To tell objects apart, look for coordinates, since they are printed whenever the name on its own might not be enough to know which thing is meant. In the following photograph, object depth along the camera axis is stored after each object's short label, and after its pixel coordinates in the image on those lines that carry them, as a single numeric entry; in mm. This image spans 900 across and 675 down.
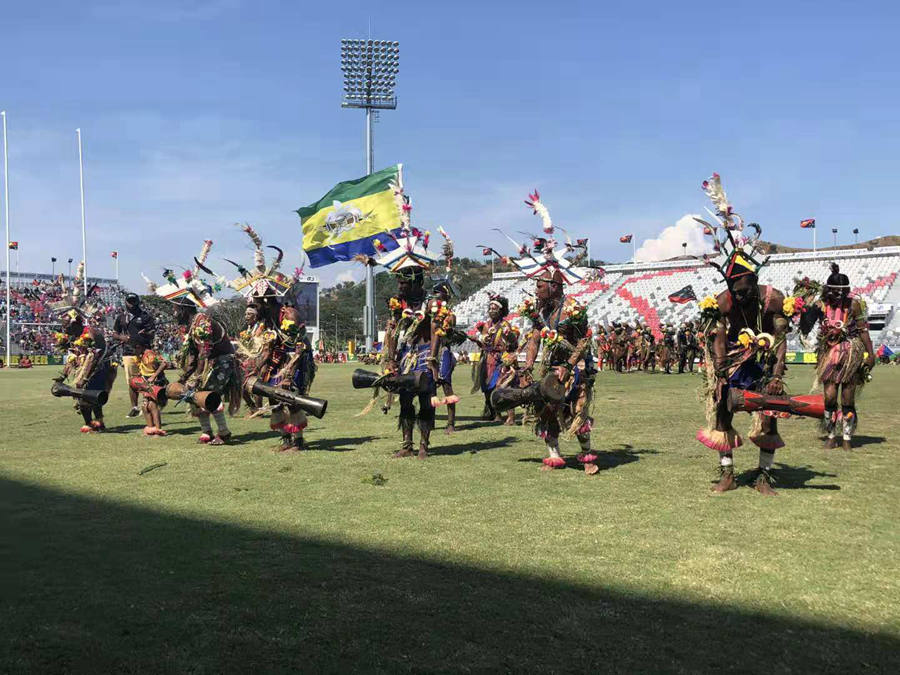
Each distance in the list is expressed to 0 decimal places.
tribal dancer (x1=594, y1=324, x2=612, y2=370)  35375
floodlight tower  50906
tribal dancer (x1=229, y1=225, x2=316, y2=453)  10570
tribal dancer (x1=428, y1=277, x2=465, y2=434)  10047
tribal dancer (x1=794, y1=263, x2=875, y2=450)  10391
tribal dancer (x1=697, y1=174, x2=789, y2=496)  7336
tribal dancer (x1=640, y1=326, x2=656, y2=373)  34384
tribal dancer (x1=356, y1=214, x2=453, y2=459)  10031
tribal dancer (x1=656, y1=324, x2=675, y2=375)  32206
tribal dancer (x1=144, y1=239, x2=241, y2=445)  11386
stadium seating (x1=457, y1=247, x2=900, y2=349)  55500
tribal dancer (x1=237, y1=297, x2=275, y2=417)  10984
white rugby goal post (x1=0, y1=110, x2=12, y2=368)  44250
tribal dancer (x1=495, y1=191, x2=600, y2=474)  8539
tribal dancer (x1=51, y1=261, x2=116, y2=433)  13055
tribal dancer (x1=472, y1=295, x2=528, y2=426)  13477
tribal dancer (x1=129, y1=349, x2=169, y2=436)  12719
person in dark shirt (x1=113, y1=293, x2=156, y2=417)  13445
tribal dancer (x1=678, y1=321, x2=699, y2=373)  31656
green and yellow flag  28781
